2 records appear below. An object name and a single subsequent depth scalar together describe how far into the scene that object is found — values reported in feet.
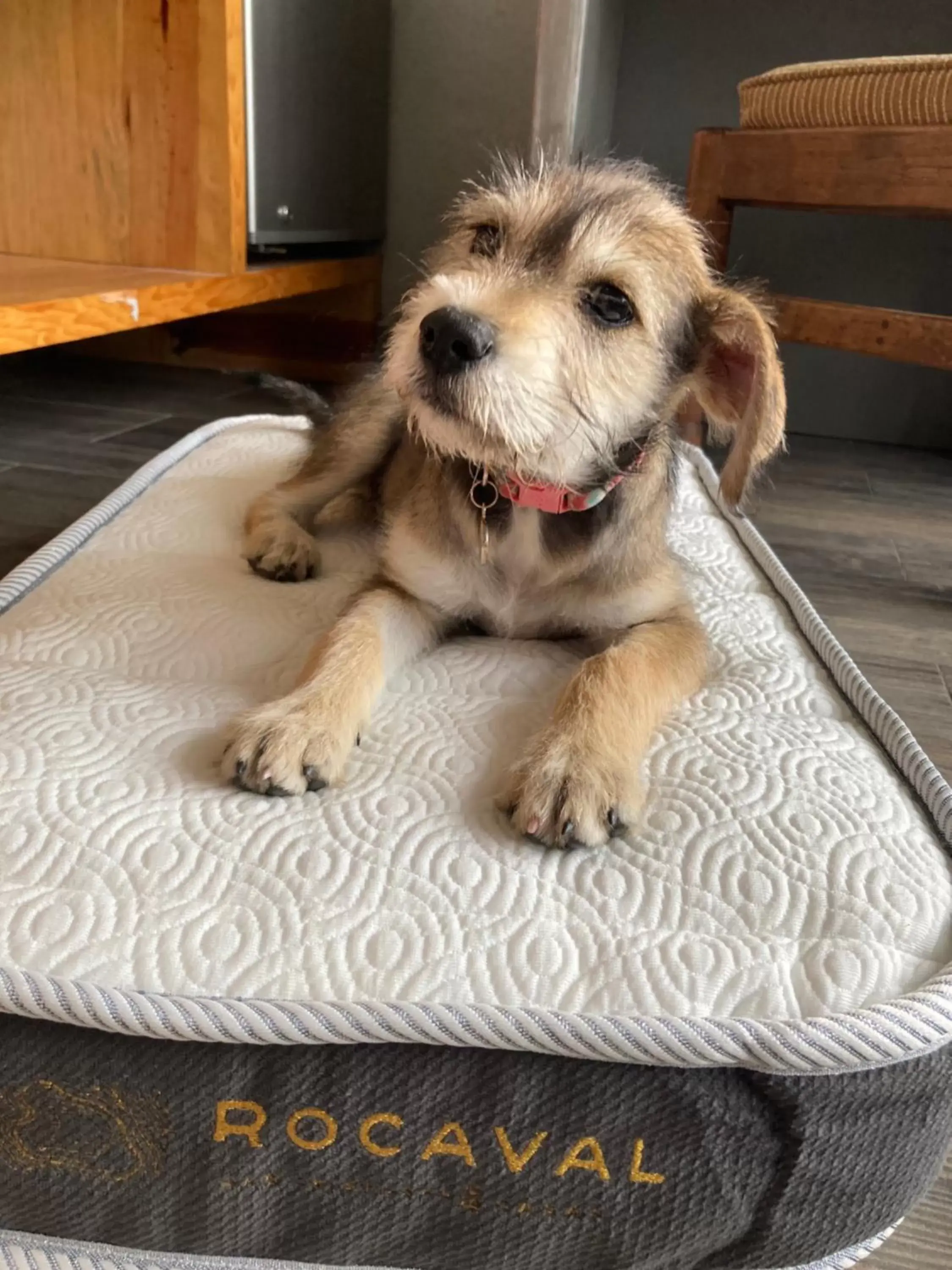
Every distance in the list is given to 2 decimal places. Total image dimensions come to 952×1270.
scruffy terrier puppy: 1.13
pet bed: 0.87
